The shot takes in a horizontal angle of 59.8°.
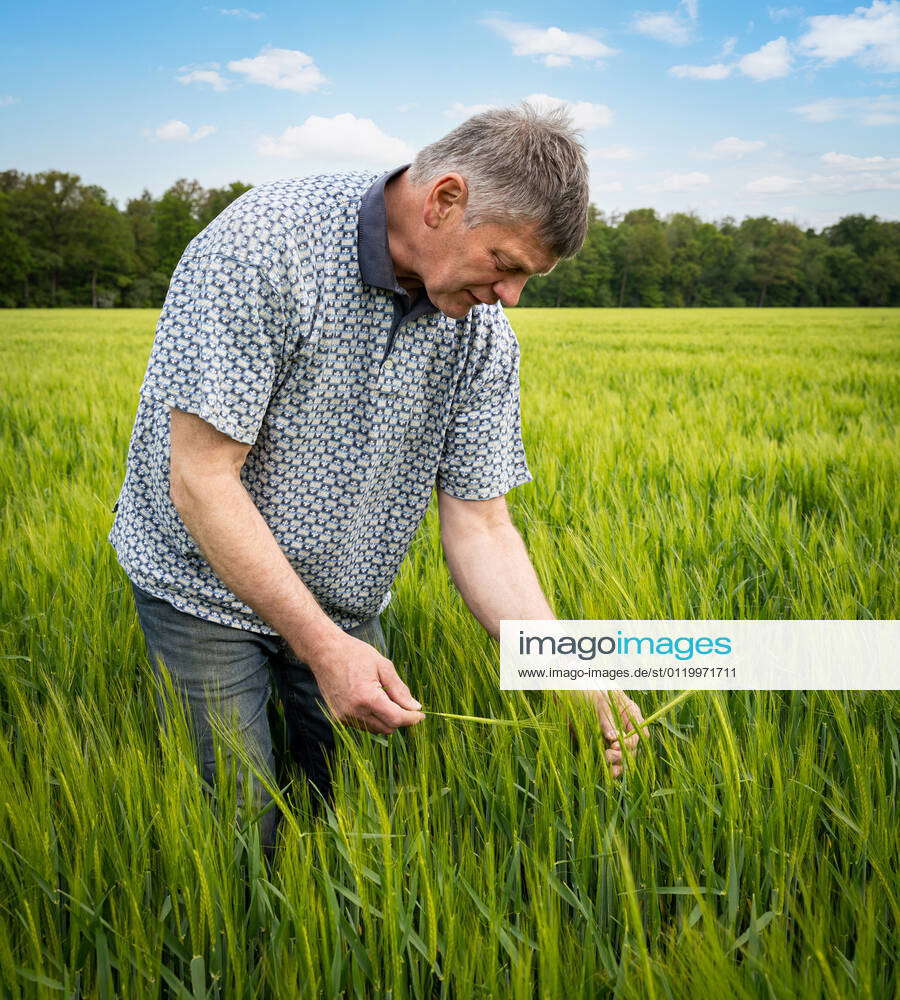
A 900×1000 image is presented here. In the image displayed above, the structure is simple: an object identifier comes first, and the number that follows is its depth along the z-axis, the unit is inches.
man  47.8
